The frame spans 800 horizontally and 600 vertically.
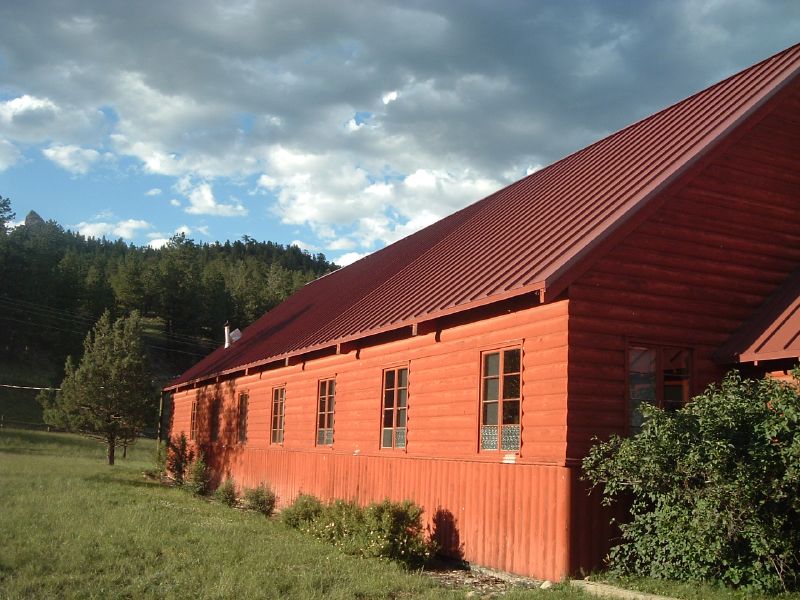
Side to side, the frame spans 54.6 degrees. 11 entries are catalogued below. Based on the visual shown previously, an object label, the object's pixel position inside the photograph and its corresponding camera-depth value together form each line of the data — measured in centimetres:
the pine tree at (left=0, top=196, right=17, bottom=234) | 8986
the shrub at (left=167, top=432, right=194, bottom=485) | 2780
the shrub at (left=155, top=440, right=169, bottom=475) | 2909
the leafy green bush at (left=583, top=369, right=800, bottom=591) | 778
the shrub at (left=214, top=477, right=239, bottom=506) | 2026
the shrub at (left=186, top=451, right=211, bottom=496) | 2301
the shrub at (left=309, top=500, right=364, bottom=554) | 1128
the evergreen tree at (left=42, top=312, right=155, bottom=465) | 3438
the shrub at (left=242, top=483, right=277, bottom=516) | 1859
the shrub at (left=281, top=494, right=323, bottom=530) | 1398
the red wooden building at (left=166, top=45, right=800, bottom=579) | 968
